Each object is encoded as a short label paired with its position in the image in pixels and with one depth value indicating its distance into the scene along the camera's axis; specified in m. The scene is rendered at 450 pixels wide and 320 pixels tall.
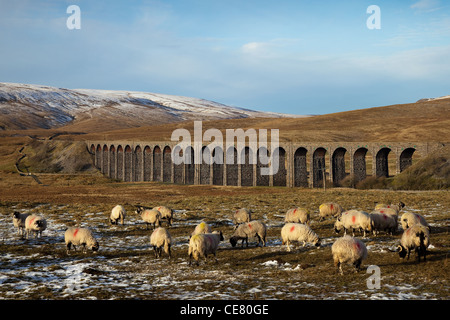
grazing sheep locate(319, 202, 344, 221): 27.56
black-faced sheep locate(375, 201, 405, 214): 25.62
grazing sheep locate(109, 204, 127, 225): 28.23
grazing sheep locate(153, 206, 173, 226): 28.25
